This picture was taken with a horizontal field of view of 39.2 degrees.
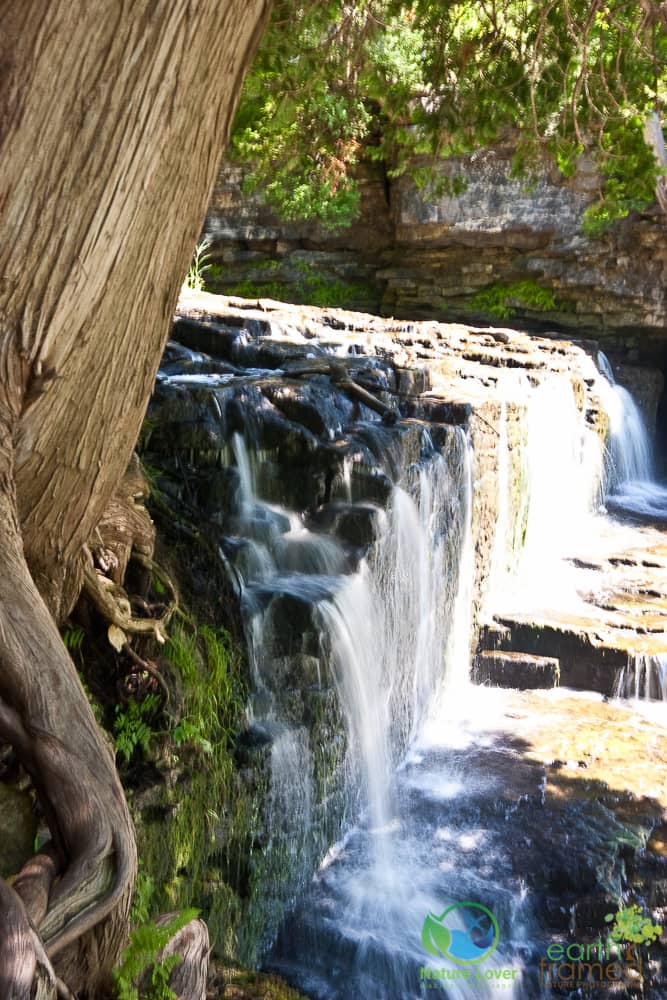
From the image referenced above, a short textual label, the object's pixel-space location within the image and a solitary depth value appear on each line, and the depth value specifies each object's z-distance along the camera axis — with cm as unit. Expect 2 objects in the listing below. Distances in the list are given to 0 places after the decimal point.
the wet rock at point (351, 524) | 695
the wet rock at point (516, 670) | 834
